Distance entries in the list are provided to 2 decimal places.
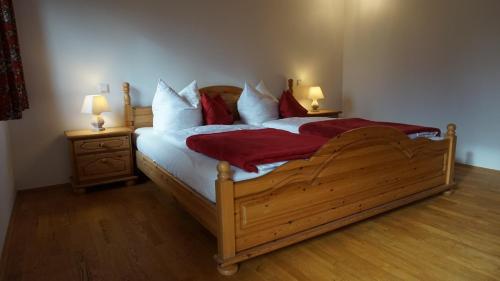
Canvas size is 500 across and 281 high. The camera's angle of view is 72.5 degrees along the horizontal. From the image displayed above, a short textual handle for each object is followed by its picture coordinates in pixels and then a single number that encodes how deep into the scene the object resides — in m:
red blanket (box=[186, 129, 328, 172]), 2.21
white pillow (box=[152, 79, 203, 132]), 3.65
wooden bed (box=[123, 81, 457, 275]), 2.03
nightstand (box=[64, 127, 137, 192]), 3.42
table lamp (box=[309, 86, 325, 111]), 5.05
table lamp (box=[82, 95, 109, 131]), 3.46
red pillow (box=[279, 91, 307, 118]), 4.55
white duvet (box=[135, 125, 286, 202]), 2.18
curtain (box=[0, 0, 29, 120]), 1.73
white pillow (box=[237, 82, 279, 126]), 4.23
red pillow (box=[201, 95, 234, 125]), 3.89
